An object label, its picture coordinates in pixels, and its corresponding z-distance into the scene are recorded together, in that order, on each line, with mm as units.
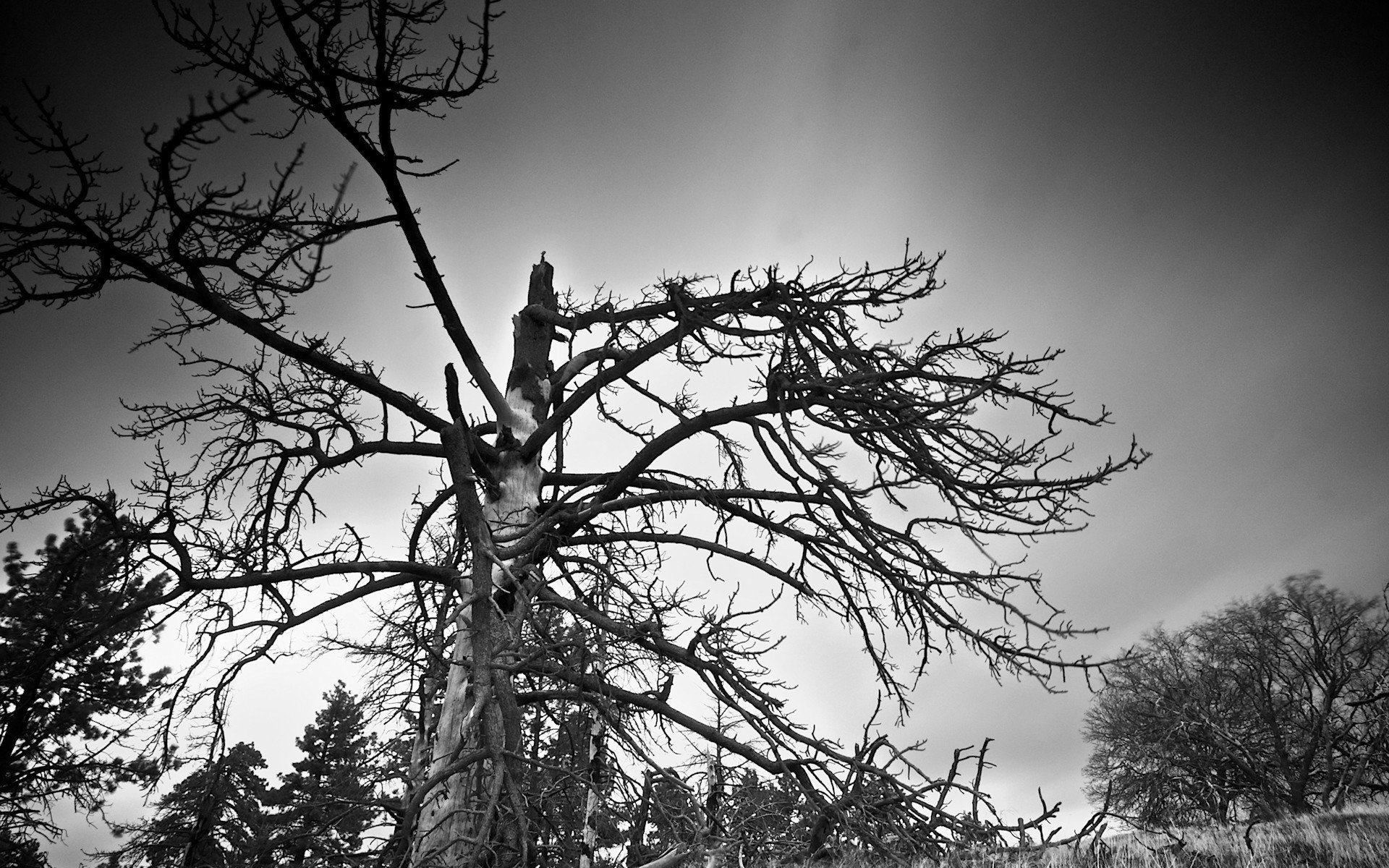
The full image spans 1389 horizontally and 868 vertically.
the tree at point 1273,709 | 14102
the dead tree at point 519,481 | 3902
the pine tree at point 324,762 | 18922
